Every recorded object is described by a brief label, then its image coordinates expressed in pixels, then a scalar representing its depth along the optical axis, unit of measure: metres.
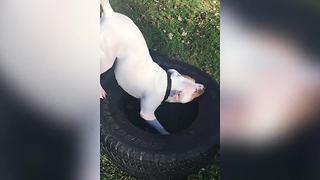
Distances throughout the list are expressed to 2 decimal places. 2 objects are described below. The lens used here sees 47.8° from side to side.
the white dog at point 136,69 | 1.29
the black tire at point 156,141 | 1.28
